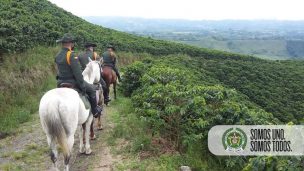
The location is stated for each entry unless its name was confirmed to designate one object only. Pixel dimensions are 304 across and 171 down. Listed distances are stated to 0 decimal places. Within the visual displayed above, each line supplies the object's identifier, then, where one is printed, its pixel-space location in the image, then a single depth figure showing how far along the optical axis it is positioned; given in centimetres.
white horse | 529
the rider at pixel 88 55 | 856
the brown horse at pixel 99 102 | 761
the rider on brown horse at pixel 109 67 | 1046
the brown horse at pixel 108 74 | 1044
